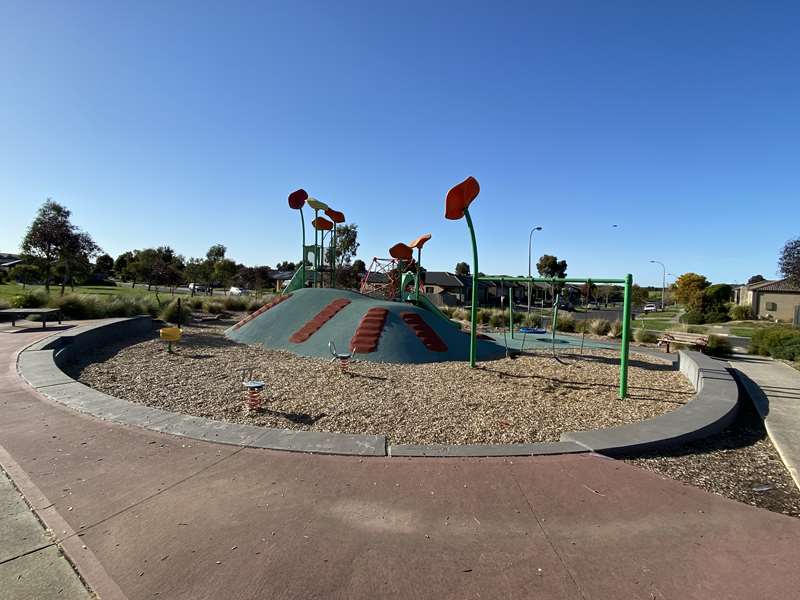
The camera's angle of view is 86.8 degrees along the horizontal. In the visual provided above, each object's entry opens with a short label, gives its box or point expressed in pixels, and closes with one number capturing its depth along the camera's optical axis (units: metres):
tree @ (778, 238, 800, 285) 31.11
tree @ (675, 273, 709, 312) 67.81
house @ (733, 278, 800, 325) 40.88
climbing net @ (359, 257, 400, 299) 22.17
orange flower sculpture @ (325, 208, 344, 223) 19.67
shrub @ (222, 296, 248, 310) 26.95
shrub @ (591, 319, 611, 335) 21.33
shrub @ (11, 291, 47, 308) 19.31
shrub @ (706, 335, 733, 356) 15.25
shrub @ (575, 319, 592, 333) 21.96
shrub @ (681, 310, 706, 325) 34.38
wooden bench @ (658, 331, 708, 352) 15.53
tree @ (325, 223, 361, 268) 45.56
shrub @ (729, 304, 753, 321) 41.44
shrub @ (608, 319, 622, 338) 20.56
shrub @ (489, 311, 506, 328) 24.06
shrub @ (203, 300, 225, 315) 25.08
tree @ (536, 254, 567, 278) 84.88
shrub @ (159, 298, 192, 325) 19.62
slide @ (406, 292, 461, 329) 16.36
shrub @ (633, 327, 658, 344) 18.97
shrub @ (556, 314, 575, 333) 22.83
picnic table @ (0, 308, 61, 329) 15.39
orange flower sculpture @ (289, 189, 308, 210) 19.31
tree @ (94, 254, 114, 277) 95.38
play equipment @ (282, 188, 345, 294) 19.14
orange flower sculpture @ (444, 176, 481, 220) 10.12
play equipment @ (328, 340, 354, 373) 9.28
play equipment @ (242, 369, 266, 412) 6.33
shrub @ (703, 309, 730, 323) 36.72
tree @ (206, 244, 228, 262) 73.25
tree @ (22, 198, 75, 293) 28.31
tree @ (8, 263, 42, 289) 52.15
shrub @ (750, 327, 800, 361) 13.84
